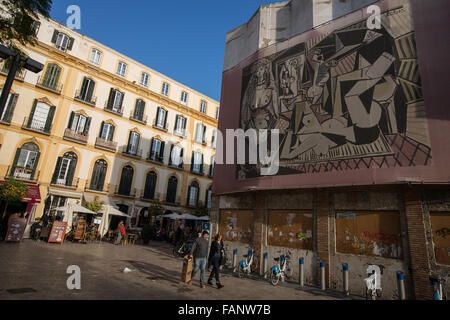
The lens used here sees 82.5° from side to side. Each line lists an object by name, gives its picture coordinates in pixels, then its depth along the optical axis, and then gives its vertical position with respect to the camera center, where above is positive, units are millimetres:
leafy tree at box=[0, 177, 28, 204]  15531 +1085
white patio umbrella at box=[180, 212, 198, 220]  24472 +681
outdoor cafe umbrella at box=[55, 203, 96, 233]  18062 +367
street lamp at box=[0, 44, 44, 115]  6051 +3707
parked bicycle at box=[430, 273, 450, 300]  7516 -1181
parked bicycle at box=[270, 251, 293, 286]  10115 -1467
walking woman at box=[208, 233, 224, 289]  8449 -991
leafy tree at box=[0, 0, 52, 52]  11141 +8294
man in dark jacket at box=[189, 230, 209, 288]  8391 -884
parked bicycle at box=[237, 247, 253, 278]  11398 -1555
